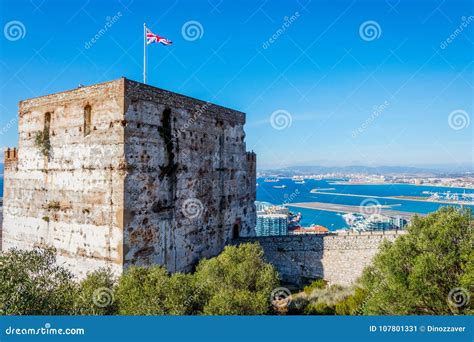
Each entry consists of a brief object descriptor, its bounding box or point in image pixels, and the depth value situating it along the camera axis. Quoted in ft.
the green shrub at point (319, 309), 53.11
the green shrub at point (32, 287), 30.99
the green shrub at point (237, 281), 39.96
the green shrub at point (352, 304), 50.94
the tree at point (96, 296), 34.99
